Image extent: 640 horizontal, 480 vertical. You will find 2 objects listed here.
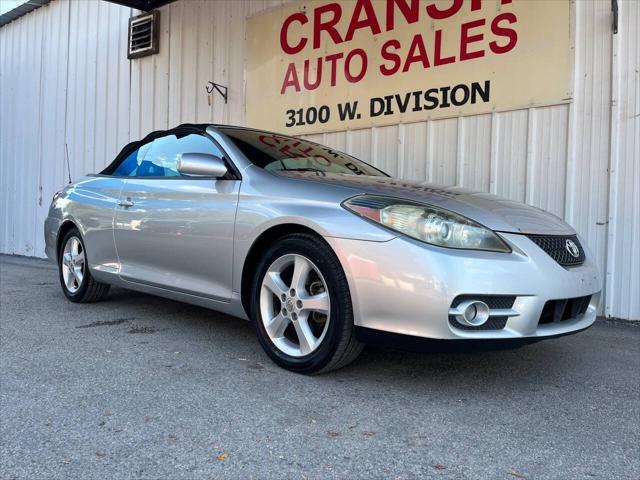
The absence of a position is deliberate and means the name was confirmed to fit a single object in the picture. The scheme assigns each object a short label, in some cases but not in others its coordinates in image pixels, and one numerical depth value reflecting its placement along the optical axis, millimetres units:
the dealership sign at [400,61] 5098
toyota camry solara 2484
